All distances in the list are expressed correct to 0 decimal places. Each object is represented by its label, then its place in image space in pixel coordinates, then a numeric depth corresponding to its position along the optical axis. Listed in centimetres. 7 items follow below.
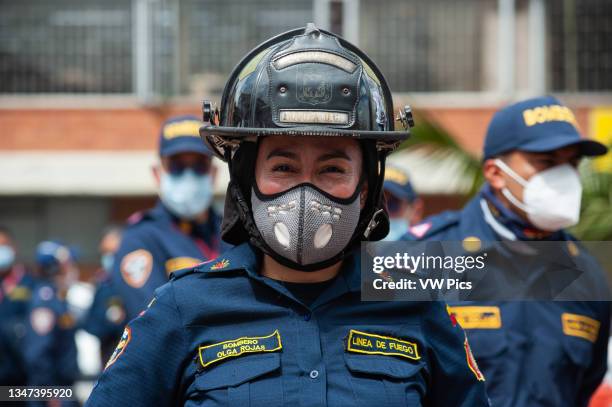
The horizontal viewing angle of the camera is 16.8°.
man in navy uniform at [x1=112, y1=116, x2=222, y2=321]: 1122
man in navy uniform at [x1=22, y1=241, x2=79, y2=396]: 1975
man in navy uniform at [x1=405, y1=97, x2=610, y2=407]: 805
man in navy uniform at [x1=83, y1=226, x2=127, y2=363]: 1336
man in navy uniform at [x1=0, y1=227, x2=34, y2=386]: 1977
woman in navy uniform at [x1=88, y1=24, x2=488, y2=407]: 514
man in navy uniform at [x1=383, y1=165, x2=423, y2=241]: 1389
